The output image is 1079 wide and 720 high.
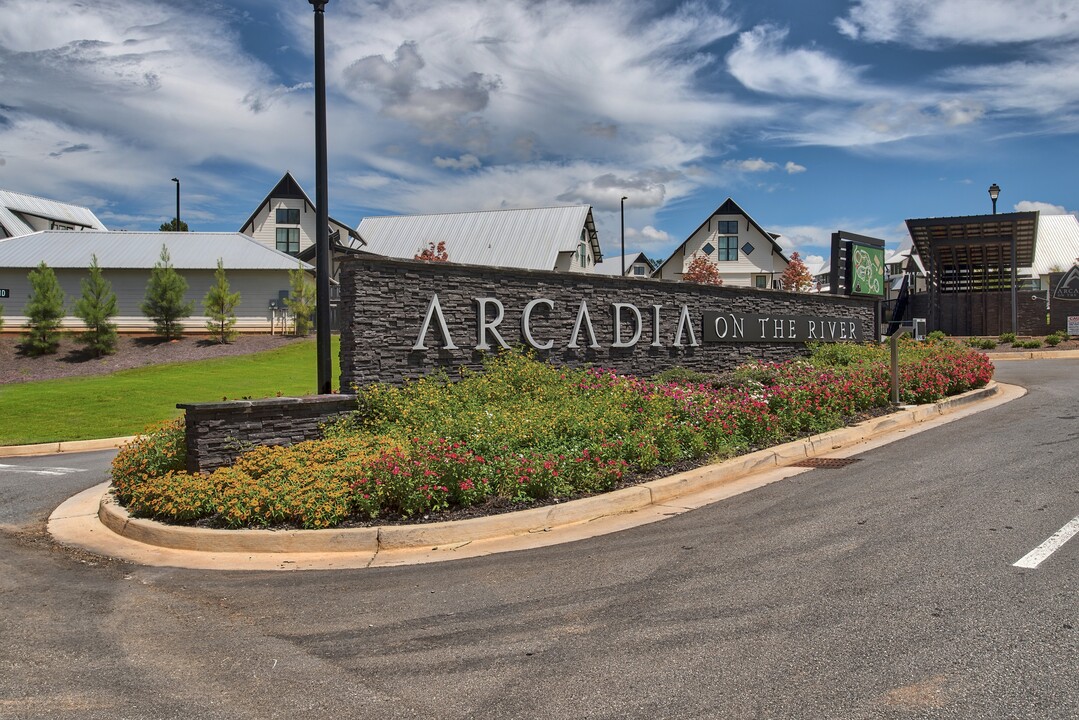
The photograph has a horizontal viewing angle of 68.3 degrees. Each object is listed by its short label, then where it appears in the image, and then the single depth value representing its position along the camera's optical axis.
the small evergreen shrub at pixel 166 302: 32.23
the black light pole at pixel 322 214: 9.46
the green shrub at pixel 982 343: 28.00
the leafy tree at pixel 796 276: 56.31
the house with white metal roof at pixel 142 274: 37.38
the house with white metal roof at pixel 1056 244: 62.78
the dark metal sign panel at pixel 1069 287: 31.42
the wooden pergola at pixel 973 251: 32.38
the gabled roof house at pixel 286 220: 51.38
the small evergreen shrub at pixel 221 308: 31.86
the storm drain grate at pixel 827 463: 9.40
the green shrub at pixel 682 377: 13.21
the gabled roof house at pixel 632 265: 76.06
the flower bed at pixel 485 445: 7.02
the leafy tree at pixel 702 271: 54.25
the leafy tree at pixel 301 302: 33.66
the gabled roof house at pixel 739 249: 57.94
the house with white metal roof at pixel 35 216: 51.84
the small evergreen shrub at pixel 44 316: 29.84
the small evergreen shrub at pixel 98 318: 29.95
